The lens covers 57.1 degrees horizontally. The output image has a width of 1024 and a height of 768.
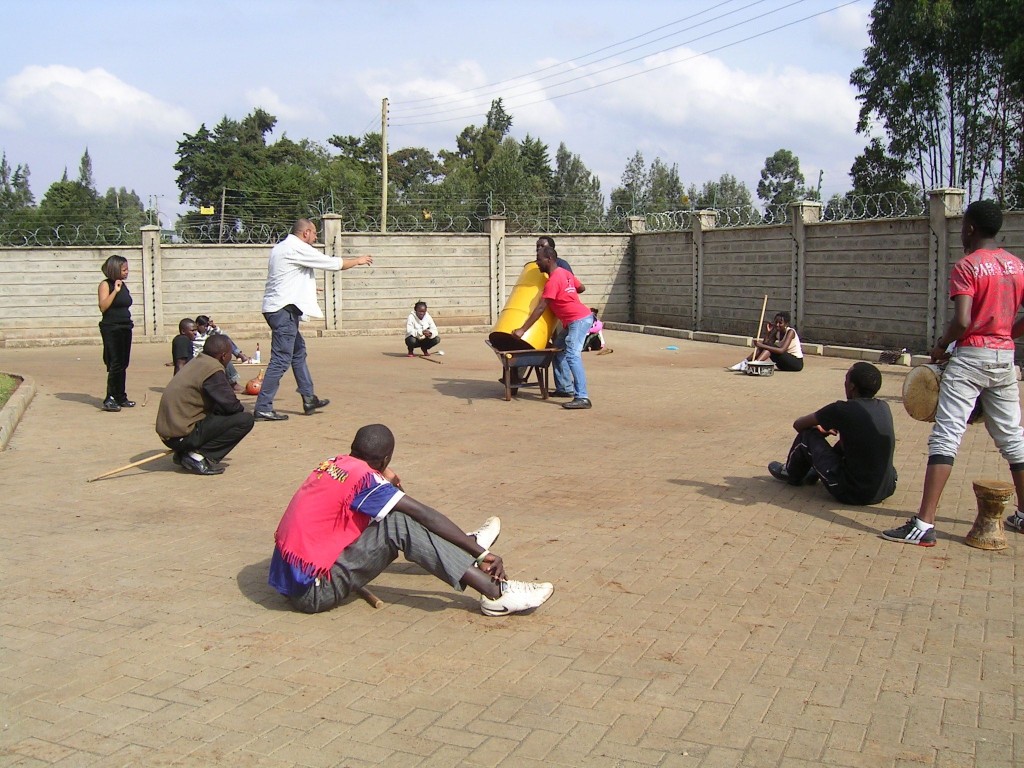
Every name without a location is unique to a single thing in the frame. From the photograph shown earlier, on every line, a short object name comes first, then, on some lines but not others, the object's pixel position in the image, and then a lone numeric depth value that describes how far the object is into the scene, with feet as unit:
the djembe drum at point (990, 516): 17.56
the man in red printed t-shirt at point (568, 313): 34.71
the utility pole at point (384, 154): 104.77
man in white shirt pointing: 31.60
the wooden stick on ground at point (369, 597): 15.34
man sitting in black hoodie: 20.39
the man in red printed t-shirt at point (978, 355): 17.71
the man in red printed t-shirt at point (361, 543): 14.44
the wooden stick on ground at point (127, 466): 22.99
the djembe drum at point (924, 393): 19.12
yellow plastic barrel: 36.14
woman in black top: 33.04
